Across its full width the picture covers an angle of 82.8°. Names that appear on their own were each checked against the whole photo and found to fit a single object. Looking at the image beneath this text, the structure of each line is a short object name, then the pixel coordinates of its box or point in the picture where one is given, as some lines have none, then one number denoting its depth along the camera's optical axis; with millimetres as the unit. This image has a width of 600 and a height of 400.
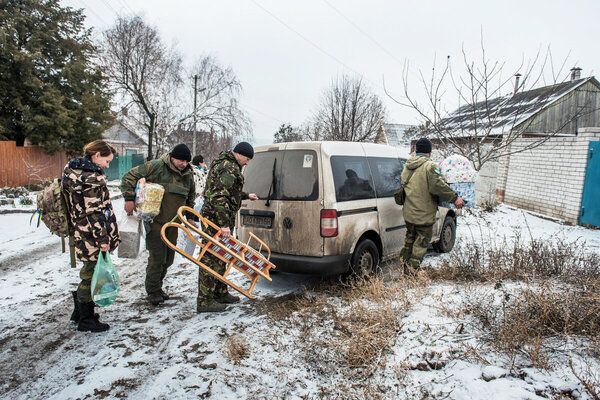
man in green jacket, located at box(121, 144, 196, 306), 3775
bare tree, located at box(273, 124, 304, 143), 46434
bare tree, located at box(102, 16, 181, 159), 21703
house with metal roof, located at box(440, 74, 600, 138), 17977
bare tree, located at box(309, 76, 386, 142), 20844
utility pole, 26516
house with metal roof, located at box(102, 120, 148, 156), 35719
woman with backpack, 3053
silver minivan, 3965
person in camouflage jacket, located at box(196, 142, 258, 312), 3545
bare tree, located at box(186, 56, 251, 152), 25953
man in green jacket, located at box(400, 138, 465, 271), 4379
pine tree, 15328
